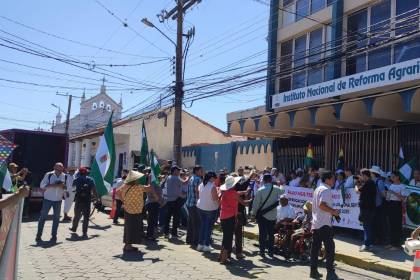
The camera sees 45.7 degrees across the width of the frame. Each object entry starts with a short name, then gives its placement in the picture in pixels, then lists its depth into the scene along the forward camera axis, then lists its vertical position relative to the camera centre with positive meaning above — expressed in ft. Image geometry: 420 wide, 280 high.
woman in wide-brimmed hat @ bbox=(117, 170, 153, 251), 33.22 -2.81
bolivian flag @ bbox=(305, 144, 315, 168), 55.42 +1.47
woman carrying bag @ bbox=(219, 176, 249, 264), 29.78 -2.71
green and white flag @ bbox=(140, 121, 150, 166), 46.75 +1.29
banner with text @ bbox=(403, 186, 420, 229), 35.17 -2.26
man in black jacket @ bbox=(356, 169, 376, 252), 33.55 -2.03
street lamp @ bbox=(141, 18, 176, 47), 63.62 +18.01
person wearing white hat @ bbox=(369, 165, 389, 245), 34.94 -2.67
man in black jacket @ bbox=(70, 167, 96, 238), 40.40 -2.93
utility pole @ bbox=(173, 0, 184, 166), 58.80 +9.50
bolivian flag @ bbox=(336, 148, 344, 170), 50.60 +1.19
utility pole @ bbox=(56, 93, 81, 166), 59.44 +0.91
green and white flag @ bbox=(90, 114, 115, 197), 40.96 -0.25
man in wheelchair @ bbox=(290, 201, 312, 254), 31.76 -3.58
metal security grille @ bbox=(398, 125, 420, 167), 45.57 +3.35
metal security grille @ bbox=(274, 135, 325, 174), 60.90 +2.55
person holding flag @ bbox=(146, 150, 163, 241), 39.01 -3.03
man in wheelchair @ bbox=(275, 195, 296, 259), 32.50 -3.78
